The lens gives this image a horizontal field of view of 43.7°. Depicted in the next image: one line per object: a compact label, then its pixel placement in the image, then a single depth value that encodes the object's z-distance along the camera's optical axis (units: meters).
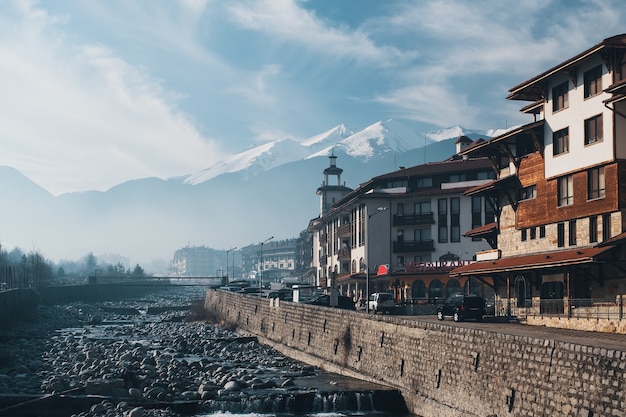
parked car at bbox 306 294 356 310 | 72.66
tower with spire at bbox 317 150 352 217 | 156.38
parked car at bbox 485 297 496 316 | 59.68
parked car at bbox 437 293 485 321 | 54.00
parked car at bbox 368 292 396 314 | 69.12
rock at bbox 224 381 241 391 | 45.81
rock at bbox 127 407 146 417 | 37.78
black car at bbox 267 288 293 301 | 84.44
